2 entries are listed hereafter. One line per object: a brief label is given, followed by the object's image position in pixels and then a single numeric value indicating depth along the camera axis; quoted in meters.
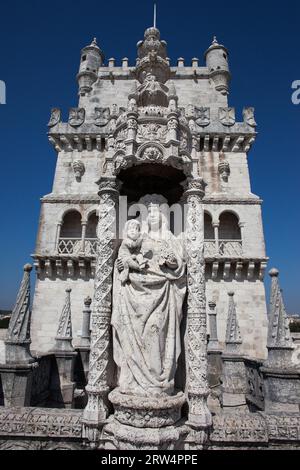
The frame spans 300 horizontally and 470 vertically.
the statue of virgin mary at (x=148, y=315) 3.49
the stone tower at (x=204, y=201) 16.97
